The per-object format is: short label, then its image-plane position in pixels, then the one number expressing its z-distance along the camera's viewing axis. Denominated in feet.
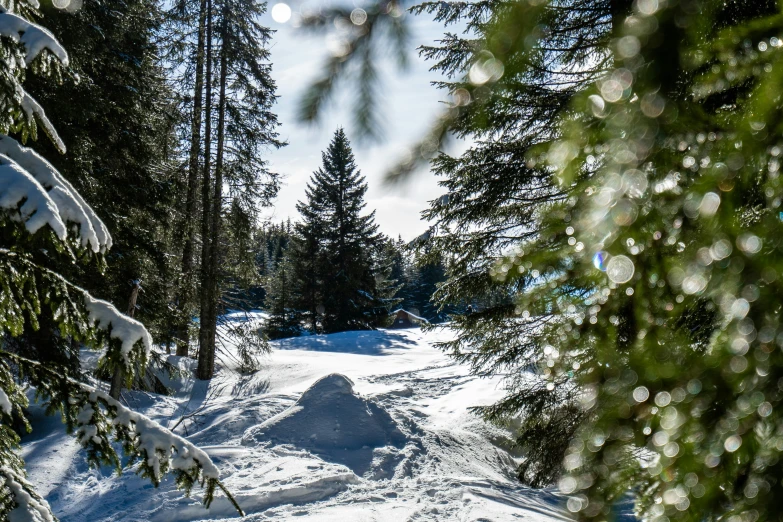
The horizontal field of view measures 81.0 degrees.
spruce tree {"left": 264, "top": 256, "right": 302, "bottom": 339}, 94.27
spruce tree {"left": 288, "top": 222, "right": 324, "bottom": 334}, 88.38
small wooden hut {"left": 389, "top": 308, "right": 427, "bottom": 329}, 131.23
